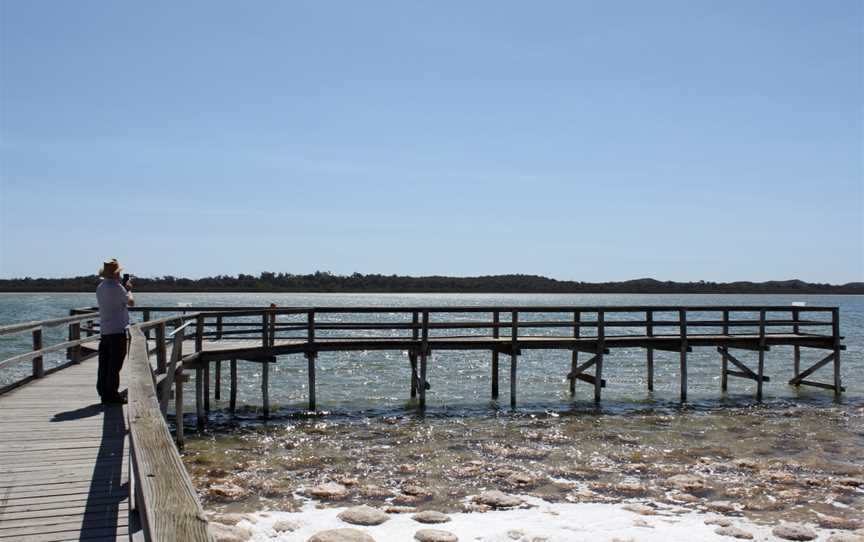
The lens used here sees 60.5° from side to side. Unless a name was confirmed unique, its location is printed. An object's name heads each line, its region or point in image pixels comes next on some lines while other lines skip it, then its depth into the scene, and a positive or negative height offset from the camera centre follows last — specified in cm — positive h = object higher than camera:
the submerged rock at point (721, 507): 1055 -314
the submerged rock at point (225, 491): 1112 -314
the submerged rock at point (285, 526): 948 -310
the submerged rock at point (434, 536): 907 -307
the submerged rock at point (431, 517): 992 -310
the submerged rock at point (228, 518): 962 -306
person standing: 1004 -44
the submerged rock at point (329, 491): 1125 -315
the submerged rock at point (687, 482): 1173 -313
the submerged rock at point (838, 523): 984 -313
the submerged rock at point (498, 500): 1075 -312
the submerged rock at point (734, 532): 934 -310
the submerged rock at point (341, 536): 893 -303
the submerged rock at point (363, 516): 988 -310
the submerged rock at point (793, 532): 933 -309
